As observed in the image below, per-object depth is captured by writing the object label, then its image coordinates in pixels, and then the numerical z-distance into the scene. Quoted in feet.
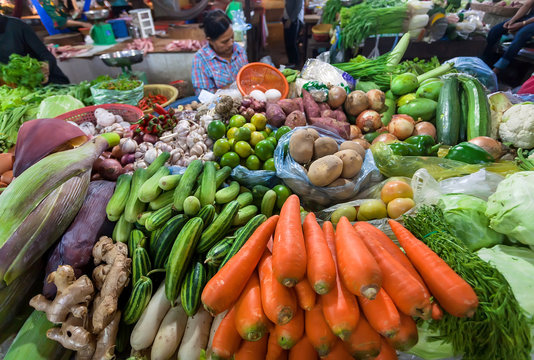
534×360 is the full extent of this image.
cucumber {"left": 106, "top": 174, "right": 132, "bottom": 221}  2.34
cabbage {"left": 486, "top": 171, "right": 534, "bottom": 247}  2.00
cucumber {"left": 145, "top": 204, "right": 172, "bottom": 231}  2.18
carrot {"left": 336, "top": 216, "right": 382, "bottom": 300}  1.60
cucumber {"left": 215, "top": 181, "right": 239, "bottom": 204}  2.49
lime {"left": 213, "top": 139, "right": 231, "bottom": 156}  2.98
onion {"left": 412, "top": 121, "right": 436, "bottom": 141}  3.54
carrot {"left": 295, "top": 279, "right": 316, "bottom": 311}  1.70
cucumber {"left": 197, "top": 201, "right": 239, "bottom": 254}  2.17
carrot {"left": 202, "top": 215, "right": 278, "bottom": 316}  1.79
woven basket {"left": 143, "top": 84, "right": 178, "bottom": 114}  5.74
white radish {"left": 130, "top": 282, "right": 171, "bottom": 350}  1.93
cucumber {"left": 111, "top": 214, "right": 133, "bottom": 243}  2.27
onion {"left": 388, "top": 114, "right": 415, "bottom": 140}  3.50
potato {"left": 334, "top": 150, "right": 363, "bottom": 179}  2.68
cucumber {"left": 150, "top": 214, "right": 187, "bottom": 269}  2.15
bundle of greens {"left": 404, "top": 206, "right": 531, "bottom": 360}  1.65
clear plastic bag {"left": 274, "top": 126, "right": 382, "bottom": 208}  2.71
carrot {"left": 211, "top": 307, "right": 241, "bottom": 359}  1.75
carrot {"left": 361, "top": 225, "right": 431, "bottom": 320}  1.64
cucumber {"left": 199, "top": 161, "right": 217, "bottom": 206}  2.41
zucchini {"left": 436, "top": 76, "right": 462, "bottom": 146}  3.48
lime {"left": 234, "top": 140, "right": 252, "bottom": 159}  2.96
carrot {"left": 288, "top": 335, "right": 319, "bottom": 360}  1.75
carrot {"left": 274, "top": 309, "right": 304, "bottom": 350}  1.68
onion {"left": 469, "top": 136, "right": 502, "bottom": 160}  3.02
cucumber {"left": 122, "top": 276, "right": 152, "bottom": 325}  1.99
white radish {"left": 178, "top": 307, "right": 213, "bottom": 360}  1.91
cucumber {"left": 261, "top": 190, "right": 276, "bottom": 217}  2.54
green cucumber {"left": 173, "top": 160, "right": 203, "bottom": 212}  2.32
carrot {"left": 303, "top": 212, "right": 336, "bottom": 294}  1.65
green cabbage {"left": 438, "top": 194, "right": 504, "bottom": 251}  2.15
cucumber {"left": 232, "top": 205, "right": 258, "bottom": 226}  2.38
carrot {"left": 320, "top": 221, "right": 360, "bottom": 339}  1.57
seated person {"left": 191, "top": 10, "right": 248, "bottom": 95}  5.33
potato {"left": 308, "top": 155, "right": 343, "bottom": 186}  2.59
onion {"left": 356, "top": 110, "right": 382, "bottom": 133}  3.67
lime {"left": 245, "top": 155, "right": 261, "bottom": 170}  2.94
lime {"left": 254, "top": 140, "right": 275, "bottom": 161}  2.96
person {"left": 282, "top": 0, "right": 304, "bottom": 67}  10.55
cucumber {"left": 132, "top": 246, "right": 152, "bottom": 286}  2.07
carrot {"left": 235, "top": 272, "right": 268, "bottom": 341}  1.69
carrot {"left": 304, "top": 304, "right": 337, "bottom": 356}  1.66
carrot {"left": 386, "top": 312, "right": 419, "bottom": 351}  1.66
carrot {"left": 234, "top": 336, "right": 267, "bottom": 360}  1.79
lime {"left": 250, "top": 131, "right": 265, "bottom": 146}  3.10
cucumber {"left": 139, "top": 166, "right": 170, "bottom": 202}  2.36
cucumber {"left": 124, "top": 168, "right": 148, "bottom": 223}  2.31
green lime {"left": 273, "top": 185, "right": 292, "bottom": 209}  2.65
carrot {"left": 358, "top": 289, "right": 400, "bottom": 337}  1.59
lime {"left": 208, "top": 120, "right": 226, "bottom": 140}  3.15
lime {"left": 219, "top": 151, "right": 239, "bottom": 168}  2.91
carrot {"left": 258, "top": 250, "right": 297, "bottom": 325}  1.67
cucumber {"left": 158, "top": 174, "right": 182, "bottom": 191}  2.41
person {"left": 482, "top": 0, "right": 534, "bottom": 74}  7.38
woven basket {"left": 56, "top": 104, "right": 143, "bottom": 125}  3.64
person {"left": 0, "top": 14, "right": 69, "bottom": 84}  5.77
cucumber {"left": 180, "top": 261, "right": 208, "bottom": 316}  1.95
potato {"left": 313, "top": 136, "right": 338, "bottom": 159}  2.82
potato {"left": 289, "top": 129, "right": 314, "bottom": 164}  2.75
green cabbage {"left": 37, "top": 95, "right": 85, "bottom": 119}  4.00
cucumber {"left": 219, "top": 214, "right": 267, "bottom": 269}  2.06
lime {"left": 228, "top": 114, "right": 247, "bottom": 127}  3.22
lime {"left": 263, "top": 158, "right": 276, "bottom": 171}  2.90
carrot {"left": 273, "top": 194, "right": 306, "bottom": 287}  1.70
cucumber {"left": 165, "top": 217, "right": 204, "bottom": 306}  2.00
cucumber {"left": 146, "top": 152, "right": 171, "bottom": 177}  2.70
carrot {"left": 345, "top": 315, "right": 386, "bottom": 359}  1.63
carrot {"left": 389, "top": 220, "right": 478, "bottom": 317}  1.63
